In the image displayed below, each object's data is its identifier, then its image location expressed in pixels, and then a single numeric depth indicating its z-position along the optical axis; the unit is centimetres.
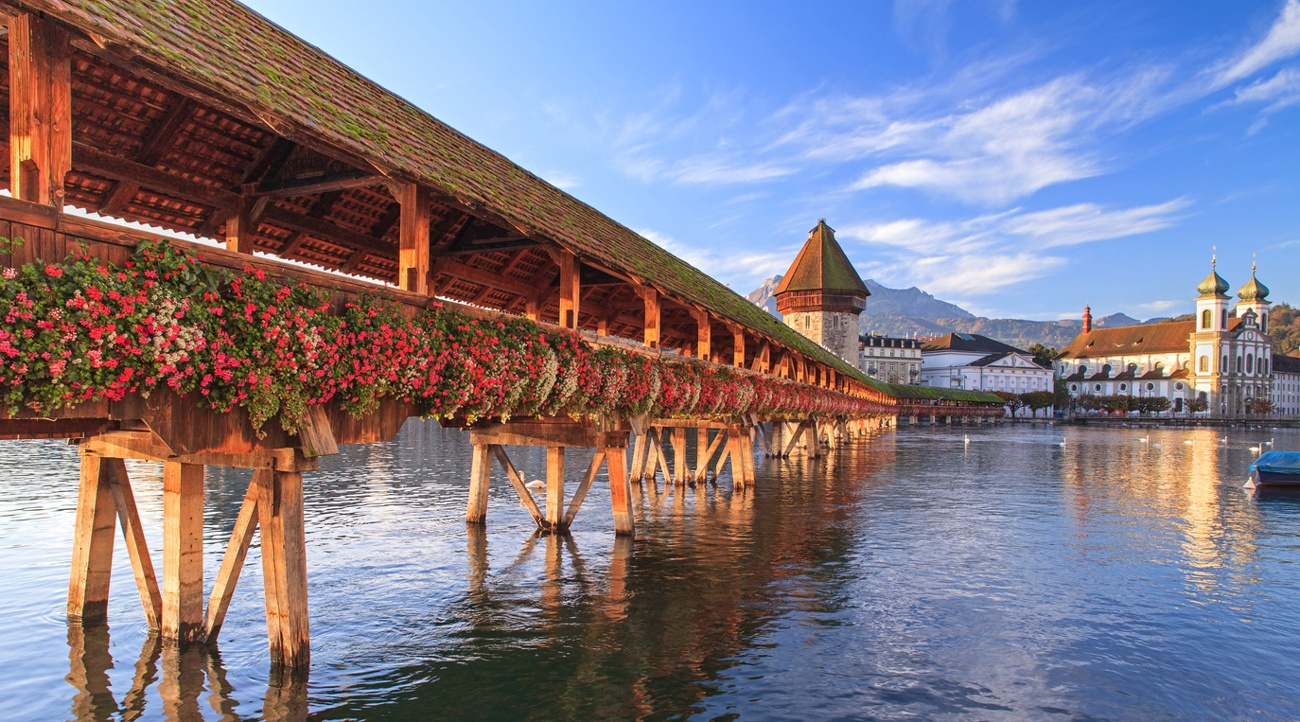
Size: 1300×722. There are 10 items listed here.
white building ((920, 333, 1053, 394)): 14925
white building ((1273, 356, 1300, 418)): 14918
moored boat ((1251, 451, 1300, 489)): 3059
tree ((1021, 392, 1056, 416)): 14162
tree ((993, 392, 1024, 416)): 14020
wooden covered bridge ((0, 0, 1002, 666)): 598
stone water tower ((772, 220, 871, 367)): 7731
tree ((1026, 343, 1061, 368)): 16362
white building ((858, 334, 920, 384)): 14462
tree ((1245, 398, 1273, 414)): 13562
